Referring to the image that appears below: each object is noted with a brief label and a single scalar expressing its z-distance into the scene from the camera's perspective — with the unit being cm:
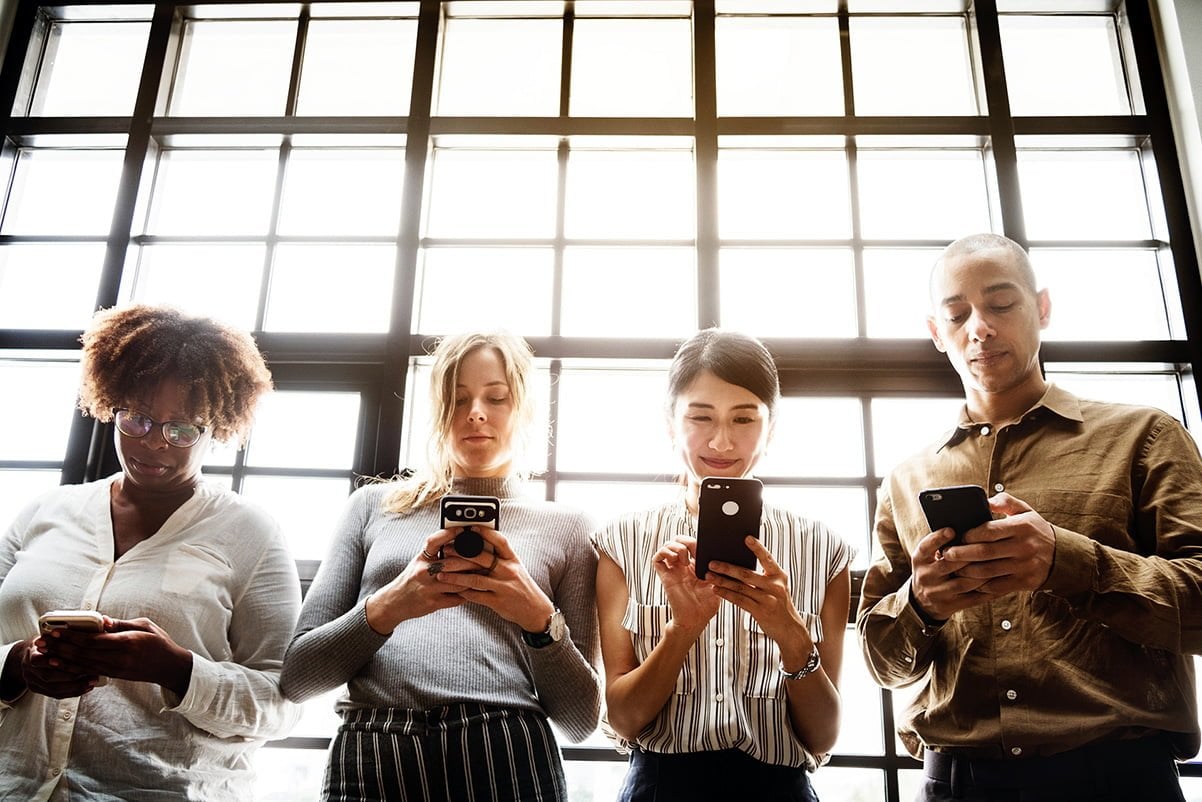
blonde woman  146
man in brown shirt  133
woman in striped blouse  140
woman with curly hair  156
